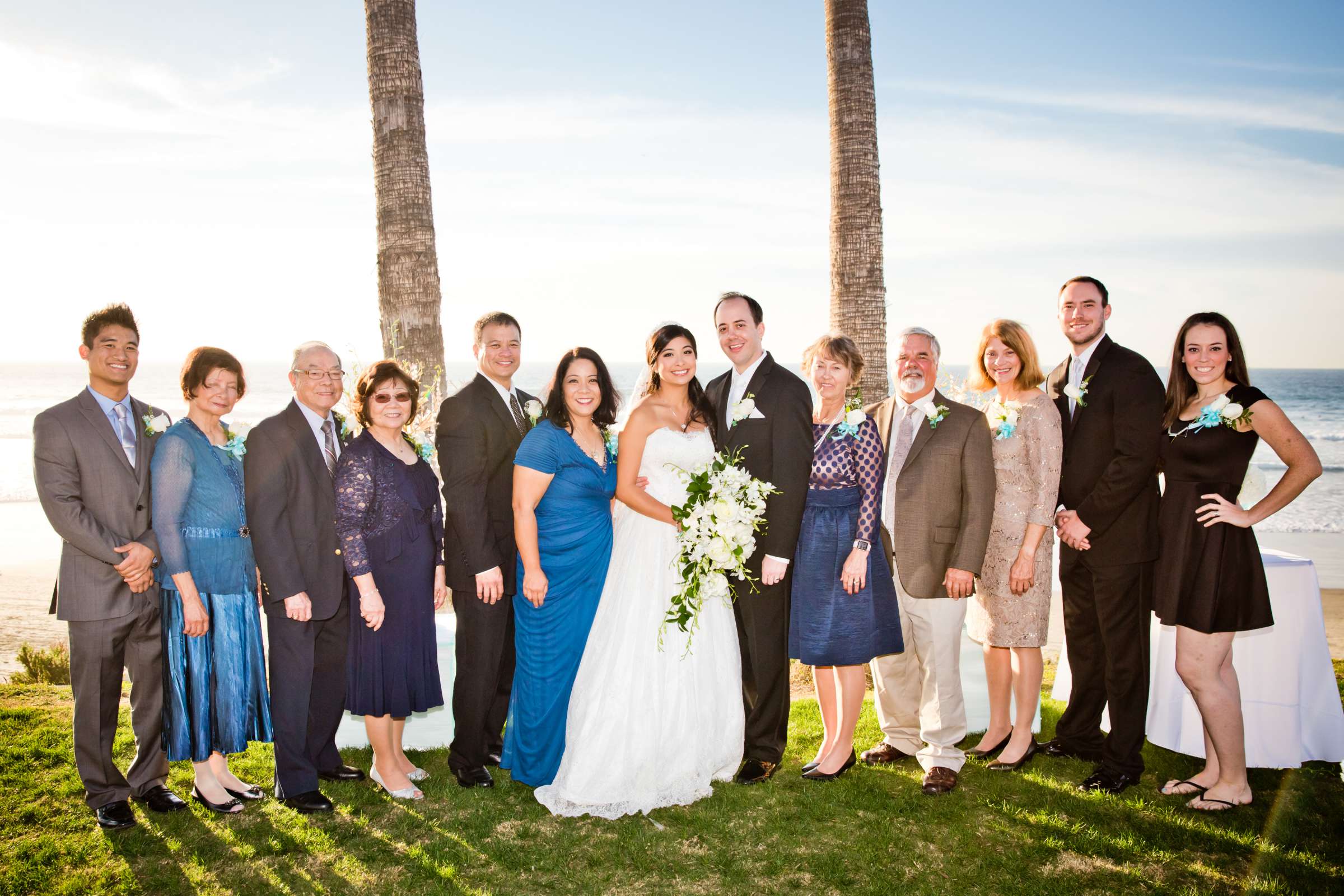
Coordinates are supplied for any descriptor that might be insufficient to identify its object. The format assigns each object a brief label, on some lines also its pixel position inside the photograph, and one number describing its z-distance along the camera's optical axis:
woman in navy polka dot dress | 4.77
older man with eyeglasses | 4.39
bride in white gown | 4.51
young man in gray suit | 4.28
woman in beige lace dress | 4.87
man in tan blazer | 4.79
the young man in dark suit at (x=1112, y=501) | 4.77
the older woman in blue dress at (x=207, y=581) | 4.36
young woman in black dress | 4.46
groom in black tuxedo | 4.77
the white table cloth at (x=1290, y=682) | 5.02
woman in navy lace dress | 4.55
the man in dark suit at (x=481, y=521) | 4.73
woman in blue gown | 4.61
